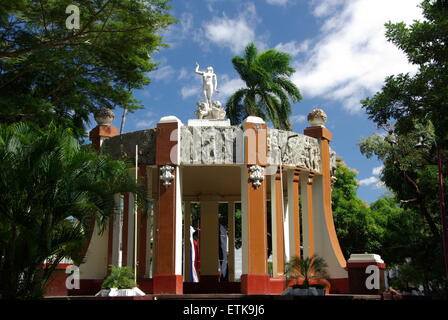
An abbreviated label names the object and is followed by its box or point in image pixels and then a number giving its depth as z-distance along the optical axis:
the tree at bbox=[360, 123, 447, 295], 23.48
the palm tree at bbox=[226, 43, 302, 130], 32.72
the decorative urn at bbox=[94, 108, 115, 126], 20.61
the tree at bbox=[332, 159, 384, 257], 33.25
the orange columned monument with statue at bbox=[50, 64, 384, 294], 17.89
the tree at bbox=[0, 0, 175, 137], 19.36
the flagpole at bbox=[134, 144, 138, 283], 17.66
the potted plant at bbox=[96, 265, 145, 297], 15.92
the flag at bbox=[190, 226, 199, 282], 22.67
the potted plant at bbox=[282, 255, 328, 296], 16.08
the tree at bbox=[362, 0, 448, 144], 17.88
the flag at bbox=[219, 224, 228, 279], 24.78
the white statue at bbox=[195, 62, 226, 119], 20.19
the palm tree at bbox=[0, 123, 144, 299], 11.86
